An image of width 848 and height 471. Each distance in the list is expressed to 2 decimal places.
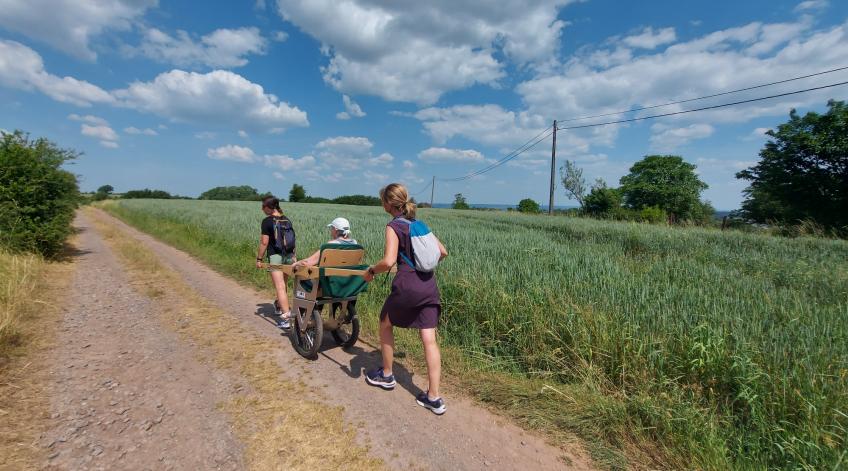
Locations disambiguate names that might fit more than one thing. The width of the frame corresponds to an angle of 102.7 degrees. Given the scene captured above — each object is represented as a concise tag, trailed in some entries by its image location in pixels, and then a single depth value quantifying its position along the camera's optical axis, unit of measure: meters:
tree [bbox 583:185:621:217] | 41.59
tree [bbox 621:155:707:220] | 48.06
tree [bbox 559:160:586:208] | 46.38
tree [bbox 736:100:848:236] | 23.97
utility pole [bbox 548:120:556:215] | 27.13
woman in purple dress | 2.81
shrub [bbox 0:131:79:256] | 7.82
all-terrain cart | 3.53
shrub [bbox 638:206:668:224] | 34.71
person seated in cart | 3.76
